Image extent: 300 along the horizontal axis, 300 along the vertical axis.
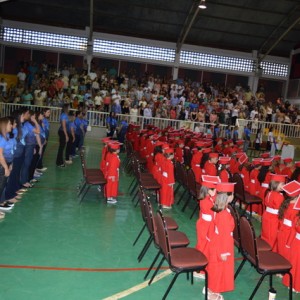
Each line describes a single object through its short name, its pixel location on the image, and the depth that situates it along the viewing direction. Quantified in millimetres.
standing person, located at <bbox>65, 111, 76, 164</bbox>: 11966
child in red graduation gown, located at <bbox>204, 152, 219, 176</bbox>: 8828
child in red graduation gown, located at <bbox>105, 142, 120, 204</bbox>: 8211
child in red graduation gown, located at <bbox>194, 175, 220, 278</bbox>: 4684
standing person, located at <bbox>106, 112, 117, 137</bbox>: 17422
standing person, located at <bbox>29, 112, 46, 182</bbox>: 8812
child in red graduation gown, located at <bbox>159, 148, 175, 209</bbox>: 8152
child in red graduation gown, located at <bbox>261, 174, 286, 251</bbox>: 5527
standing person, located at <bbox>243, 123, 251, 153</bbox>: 19244
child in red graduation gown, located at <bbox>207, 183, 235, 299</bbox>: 4457
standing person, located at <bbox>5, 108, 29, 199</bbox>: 7215
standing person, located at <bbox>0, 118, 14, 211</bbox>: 6051
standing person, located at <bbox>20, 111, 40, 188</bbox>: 8159
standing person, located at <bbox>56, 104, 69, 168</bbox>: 11156
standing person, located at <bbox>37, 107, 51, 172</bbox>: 9977
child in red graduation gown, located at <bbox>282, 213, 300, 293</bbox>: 4832
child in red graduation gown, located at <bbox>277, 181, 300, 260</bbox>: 5094
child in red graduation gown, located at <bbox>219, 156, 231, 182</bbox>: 8320
